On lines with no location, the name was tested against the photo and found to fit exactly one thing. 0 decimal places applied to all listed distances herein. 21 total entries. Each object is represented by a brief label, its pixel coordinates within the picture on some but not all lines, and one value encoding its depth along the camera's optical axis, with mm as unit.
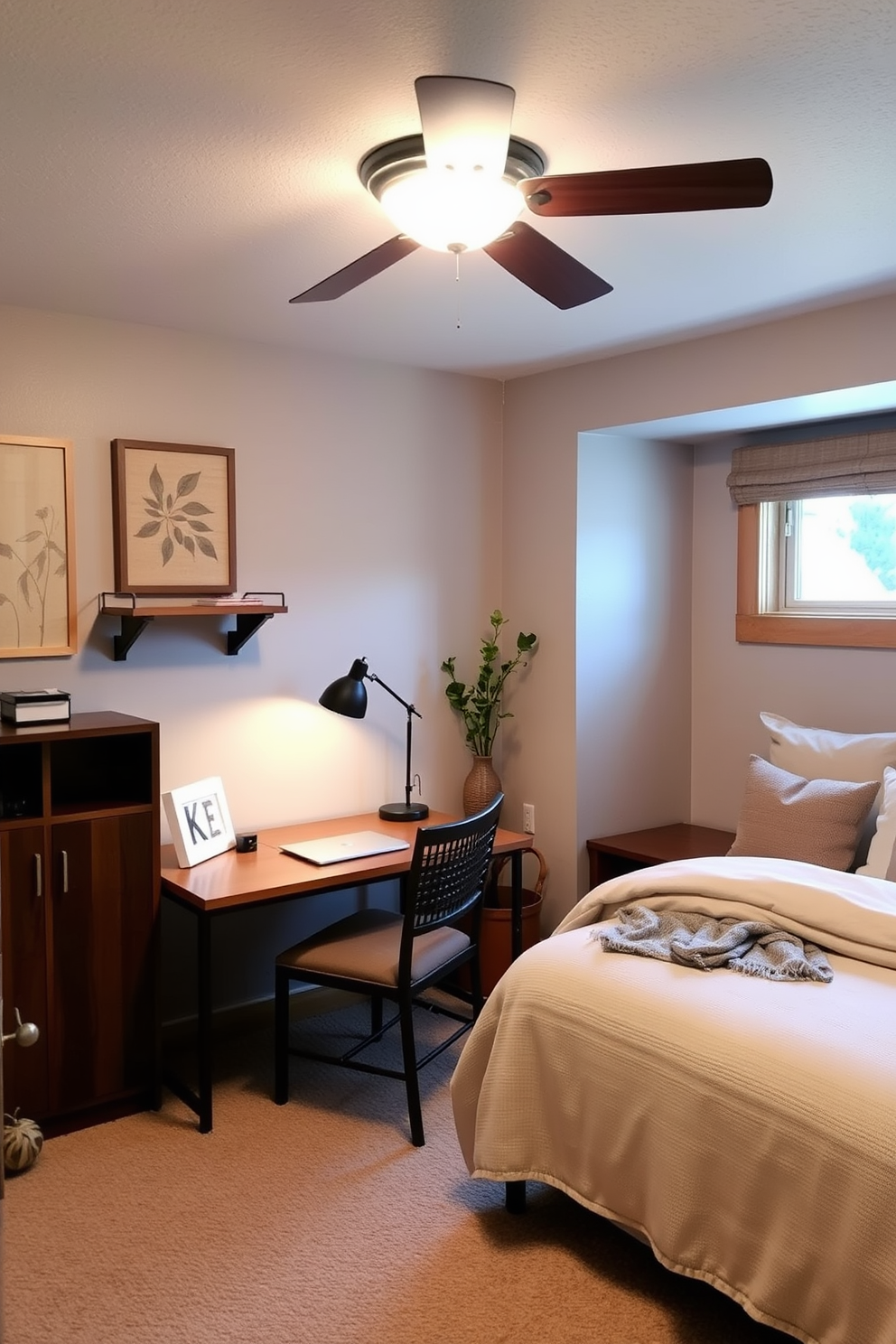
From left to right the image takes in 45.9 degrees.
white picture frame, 3158
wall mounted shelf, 3166
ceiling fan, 1646
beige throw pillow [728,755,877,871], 3143
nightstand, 3803
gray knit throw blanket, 2344
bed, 1876
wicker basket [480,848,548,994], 3764
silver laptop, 3225
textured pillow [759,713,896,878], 3299
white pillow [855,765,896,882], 2963
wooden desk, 2895
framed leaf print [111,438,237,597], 3293
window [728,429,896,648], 3635
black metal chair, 2928
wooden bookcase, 2846
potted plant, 4027
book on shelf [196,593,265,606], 3256
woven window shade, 3557
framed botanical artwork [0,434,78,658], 3104
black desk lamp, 3439
